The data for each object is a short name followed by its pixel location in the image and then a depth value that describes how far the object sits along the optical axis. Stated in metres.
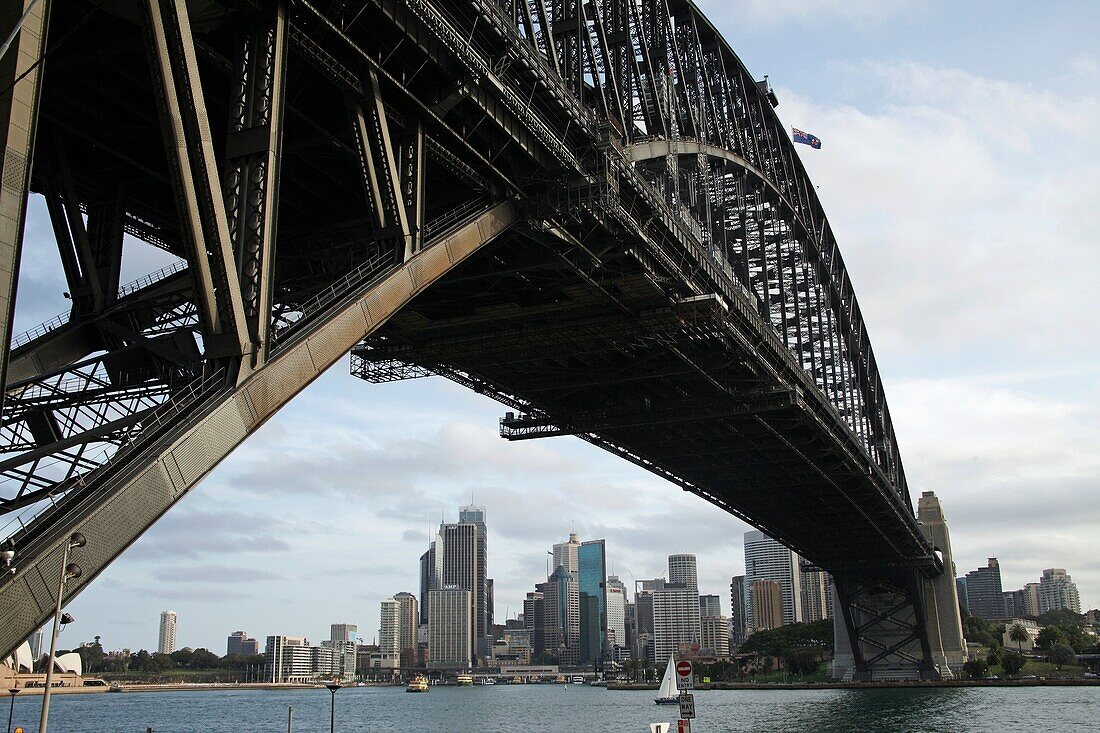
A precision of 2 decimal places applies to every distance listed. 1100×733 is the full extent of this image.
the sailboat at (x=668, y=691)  110.38
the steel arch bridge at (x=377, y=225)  15.05
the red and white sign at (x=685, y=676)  22.44
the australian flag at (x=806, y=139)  65.31
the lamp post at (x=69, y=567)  12.77
